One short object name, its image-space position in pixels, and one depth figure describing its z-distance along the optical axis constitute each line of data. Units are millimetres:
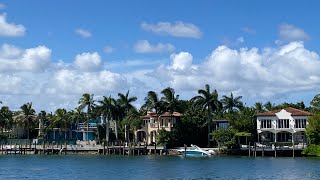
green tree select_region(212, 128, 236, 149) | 107188
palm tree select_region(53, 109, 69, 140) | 149750
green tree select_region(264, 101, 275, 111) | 142188
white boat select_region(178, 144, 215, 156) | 106500
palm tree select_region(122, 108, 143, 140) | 118875
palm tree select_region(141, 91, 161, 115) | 117375
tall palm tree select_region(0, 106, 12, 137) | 144500
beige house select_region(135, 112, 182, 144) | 119062
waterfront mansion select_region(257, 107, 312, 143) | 110875
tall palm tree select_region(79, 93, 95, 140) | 131750
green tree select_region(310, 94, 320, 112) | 103625
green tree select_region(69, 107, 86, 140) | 142500
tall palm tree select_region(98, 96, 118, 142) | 125062
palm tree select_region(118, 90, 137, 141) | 126125
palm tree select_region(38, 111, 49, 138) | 151938
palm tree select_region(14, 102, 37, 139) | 153500
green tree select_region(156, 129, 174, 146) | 113938
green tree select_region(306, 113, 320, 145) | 97062
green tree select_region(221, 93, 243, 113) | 133375
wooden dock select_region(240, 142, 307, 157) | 100875
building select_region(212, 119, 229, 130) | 118500
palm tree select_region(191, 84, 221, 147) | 120375
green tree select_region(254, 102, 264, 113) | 137875
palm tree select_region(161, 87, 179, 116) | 117188
